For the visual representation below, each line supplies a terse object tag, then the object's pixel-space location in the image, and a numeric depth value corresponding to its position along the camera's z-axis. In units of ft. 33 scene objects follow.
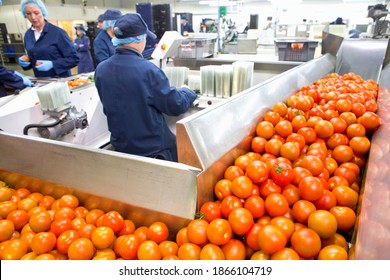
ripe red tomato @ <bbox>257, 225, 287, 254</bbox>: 3.13
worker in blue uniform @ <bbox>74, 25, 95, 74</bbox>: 25.96
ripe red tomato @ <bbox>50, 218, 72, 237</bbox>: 4.01
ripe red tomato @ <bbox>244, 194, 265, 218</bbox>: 3.79
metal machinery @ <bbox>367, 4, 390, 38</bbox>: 15.15
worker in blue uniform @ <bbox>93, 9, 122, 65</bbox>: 12.81
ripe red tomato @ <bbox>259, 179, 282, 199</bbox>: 3.97
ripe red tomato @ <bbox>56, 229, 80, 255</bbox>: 3.82
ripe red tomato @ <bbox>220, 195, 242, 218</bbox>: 3.78
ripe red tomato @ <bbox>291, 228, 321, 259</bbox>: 3.18
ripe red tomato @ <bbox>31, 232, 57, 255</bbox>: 3.72
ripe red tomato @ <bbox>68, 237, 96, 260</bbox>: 3.60
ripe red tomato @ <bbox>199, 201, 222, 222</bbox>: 3.80
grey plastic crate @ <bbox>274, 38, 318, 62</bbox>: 13.70
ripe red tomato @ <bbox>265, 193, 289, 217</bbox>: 3.67
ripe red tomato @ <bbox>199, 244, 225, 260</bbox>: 3.31
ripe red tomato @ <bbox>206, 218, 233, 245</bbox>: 3.38
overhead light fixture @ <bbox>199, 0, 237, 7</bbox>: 26.09
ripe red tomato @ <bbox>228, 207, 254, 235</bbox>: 3.48
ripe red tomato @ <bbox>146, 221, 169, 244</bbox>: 3.80
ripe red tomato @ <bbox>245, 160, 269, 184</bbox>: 4.02
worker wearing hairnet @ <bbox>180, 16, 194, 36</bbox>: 33.92
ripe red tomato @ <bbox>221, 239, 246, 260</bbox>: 3.43
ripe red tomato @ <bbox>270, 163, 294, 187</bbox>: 3.96
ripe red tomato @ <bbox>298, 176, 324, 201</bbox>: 3.66
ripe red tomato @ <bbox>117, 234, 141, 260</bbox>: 3.67
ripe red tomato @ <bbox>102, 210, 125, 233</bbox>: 3.97
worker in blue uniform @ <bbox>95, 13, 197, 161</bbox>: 6.32
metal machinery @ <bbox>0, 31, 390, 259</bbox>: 3.20
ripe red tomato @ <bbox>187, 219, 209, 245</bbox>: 3.50
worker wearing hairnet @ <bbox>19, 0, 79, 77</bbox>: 11.50
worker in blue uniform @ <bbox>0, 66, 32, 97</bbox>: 8.71
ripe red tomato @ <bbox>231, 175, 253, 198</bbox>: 3.83
